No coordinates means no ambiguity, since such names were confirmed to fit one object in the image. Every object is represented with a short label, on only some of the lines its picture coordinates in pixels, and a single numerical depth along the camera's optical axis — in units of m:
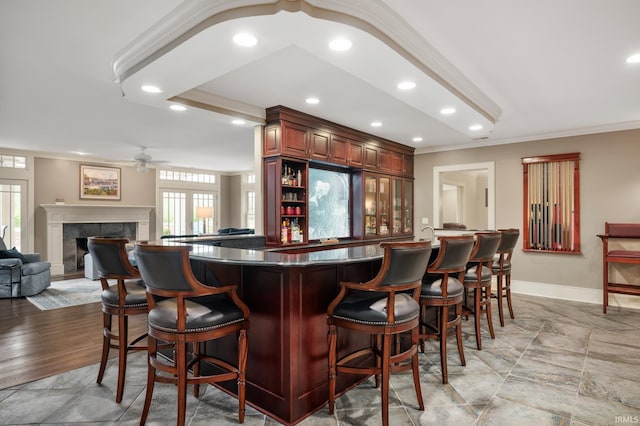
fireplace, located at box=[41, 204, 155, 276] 7.45
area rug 5.15
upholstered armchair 5.36
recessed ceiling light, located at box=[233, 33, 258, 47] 2.22
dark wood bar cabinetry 4.25
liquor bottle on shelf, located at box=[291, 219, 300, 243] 4.52
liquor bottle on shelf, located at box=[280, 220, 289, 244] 4.30
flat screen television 5.03
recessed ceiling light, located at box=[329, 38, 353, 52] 2.28
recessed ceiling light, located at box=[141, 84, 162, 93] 3.11
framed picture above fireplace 8.00
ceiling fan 6.90
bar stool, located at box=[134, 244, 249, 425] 1.88
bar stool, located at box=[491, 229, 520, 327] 3.92
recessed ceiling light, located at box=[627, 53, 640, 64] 2.91
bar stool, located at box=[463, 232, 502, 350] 3.24
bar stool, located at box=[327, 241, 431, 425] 2.03
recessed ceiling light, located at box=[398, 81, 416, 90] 3.01
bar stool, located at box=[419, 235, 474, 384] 2.62
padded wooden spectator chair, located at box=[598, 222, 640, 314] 4.59
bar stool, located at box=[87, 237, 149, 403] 2.40
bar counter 2.16
